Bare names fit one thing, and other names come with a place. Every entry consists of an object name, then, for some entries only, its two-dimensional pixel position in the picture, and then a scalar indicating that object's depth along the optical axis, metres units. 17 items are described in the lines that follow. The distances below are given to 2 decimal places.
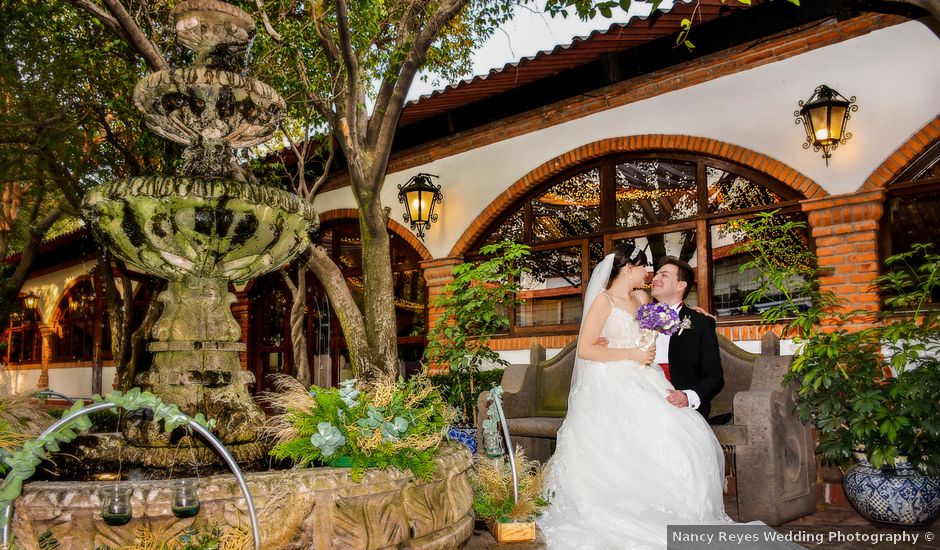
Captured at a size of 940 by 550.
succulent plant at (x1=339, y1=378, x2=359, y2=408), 3.72
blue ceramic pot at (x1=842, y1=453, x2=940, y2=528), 4.66
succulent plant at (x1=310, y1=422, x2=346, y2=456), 3.51
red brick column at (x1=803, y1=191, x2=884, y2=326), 6.71
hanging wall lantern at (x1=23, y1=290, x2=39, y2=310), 20.47
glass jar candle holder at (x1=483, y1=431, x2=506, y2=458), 4.82
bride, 4.35
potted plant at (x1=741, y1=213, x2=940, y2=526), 4.55
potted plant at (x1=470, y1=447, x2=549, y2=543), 4.30
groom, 5.20
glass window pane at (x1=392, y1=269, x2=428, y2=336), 11.67
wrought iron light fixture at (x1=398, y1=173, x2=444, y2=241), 10.65
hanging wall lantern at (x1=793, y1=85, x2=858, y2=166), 6.91
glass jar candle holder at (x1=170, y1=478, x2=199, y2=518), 2.84
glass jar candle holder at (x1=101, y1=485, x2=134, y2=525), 2.79
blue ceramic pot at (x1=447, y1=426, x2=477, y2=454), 6.61
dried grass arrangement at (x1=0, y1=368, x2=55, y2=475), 3.51
